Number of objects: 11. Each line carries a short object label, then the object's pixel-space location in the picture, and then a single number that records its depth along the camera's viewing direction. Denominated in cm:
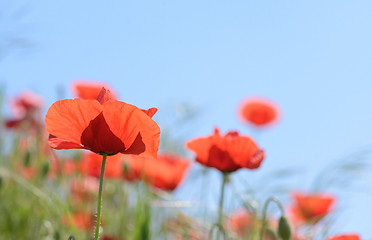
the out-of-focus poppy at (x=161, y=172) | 186
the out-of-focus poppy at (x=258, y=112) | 235
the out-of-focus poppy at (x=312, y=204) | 197
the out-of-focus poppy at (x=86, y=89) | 187
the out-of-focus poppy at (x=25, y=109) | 226
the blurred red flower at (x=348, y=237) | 151
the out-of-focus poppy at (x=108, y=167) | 189
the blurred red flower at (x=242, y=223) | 194
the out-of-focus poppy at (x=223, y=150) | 158
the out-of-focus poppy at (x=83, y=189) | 197
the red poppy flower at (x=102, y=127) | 140
